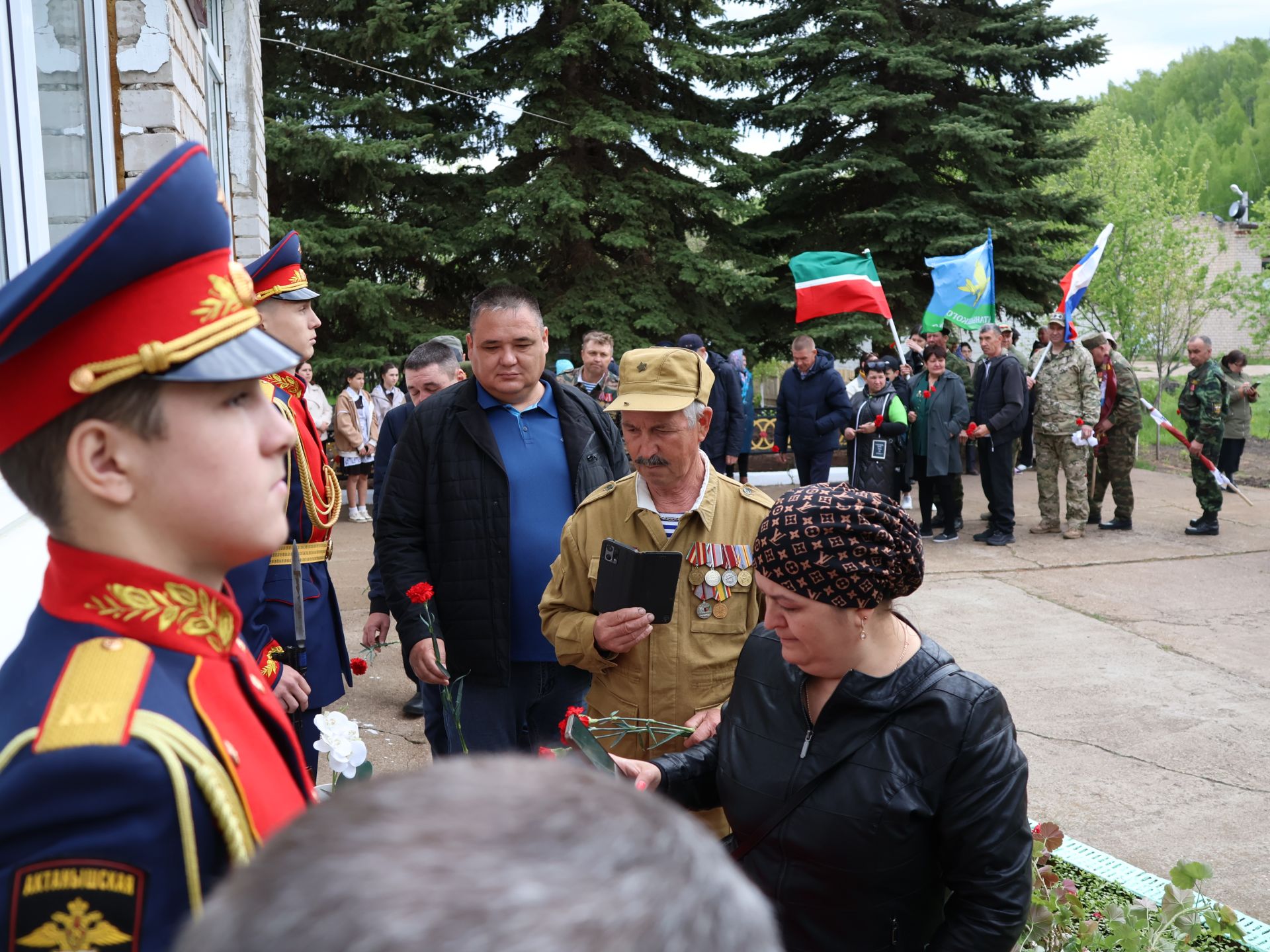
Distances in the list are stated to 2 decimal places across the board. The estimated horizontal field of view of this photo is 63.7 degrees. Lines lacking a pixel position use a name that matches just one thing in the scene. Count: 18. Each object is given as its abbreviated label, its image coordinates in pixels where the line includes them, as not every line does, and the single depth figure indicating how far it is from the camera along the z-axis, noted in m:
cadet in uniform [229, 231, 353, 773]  3.33
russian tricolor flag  11.26
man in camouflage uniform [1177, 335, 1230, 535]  10.77
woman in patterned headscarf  1.98
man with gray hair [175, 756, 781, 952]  0.49
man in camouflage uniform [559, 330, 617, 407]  8.76
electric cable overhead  15.14
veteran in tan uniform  2.83
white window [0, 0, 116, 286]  3.04
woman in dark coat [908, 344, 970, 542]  10.62
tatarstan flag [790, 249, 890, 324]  12.52
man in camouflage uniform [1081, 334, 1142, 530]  10.98
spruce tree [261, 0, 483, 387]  15.69
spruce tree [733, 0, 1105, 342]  18.53
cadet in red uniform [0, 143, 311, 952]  0.94
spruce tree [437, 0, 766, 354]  17.14
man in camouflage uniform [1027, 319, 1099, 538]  10.48
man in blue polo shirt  3.61
